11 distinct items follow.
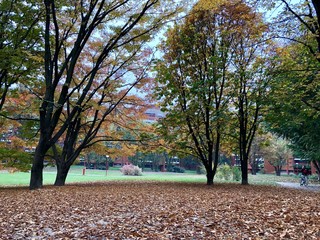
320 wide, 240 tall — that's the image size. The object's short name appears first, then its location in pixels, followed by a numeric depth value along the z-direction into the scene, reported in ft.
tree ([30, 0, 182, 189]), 35.42
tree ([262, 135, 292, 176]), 133.30
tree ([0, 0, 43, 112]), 32.81
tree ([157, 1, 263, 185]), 43.39
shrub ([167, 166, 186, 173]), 174.16
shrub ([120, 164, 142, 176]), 107.76
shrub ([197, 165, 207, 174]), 147.13
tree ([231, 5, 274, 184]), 42.65
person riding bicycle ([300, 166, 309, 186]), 57.98
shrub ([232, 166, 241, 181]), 76.39
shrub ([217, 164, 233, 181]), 78.83
